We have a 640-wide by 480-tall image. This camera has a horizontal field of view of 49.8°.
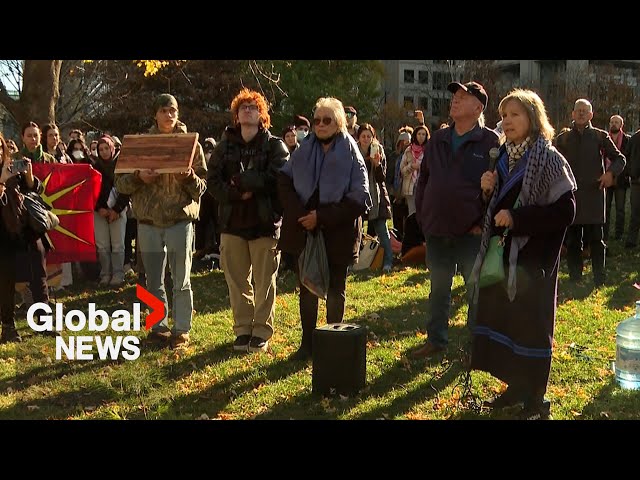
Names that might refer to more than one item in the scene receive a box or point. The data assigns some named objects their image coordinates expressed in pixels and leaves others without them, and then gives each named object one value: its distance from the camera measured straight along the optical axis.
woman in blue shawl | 5.77
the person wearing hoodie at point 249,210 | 6.37
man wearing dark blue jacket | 5.87
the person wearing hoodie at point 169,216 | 6.55
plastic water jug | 5.54
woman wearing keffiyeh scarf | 4.56
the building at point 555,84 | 45.50
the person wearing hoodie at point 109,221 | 9.59
